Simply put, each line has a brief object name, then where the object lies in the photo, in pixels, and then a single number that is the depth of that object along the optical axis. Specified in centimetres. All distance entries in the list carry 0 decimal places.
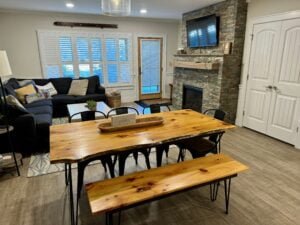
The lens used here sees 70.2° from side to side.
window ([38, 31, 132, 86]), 589
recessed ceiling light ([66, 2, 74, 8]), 461
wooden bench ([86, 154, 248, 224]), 153
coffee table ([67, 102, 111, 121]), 398
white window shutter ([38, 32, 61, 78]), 575
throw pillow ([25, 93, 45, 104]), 481
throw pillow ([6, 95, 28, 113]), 323
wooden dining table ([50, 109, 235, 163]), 175
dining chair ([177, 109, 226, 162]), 248
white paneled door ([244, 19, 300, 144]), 355
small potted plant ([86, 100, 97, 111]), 408
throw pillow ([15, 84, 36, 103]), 476
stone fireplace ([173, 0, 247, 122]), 427
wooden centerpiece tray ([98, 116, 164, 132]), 217
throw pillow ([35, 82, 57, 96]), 536
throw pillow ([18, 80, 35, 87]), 516
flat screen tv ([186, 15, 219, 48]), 464
